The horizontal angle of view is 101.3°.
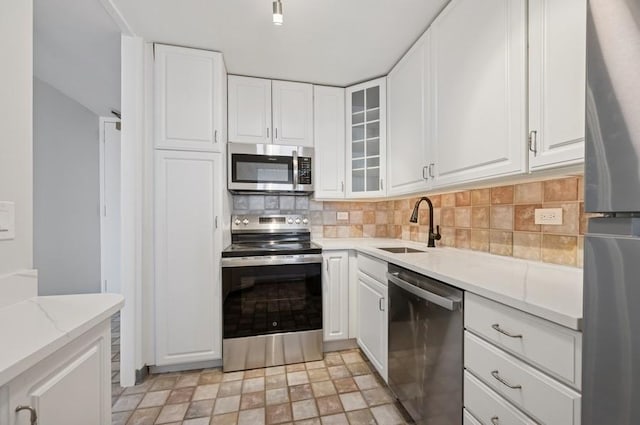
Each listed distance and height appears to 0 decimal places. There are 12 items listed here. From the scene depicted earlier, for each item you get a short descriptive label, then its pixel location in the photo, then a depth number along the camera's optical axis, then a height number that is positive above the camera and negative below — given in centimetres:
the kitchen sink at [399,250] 200 -30
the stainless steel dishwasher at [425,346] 108 -65
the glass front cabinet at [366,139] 232 +66
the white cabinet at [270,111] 224 +87
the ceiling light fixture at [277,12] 129 +101
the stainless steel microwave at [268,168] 219 +37
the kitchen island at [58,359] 54 -36
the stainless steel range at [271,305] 194 -73
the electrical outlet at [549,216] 123 -2
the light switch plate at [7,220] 85 -3
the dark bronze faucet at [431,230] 191 -15
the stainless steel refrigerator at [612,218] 47 -1
